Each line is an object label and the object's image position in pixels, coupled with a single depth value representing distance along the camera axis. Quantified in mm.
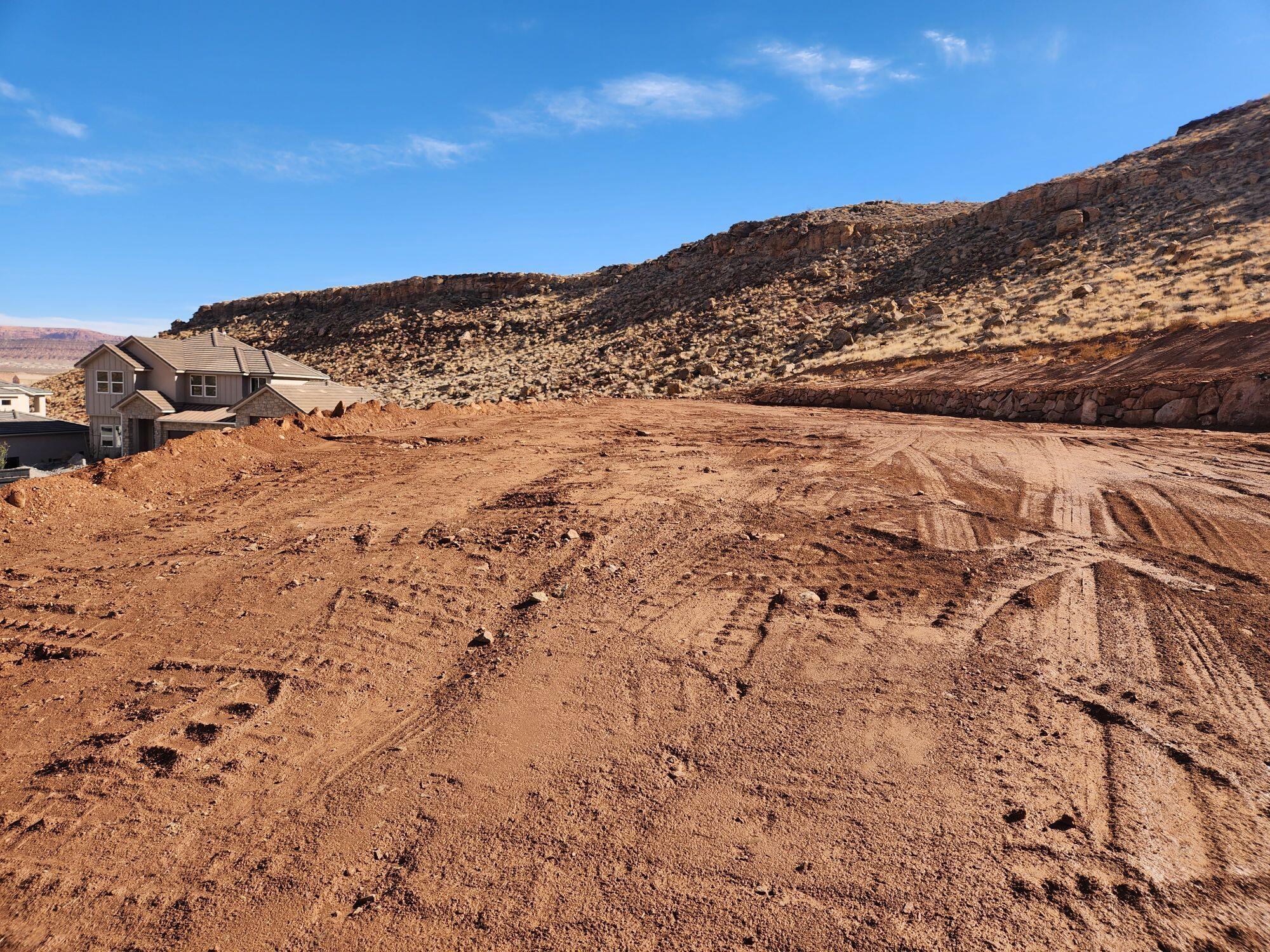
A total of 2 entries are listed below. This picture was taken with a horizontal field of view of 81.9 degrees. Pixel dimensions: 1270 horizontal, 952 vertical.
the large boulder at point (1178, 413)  14320
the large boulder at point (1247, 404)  13312
